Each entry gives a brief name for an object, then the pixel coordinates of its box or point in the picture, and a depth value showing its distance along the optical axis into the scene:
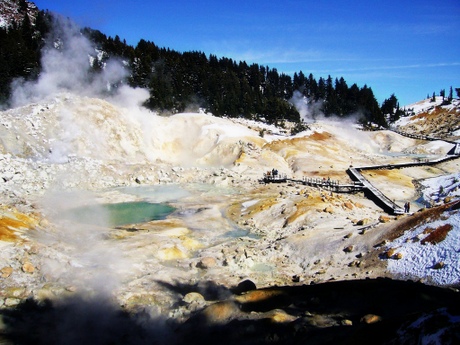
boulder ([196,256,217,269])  20.14
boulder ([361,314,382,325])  10.84
